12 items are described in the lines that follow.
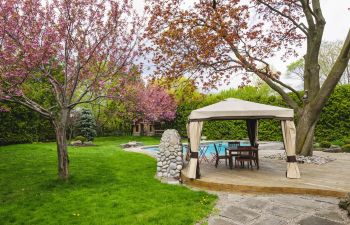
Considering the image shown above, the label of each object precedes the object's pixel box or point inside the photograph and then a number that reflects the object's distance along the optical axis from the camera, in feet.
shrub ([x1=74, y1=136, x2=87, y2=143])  63.72
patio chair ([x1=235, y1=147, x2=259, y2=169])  28.17
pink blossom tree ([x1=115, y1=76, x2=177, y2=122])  27.76
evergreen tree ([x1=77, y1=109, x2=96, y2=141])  70.54
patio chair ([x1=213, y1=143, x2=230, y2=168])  29.70
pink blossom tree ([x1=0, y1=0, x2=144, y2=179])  22.82
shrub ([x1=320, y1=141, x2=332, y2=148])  48.05
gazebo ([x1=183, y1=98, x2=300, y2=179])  24.30
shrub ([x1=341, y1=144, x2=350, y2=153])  44.16
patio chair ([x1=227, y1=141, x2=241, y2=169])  34.27
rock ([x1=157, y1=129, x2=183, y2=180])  27.66
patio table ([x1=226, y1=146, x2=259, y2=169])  28.01
